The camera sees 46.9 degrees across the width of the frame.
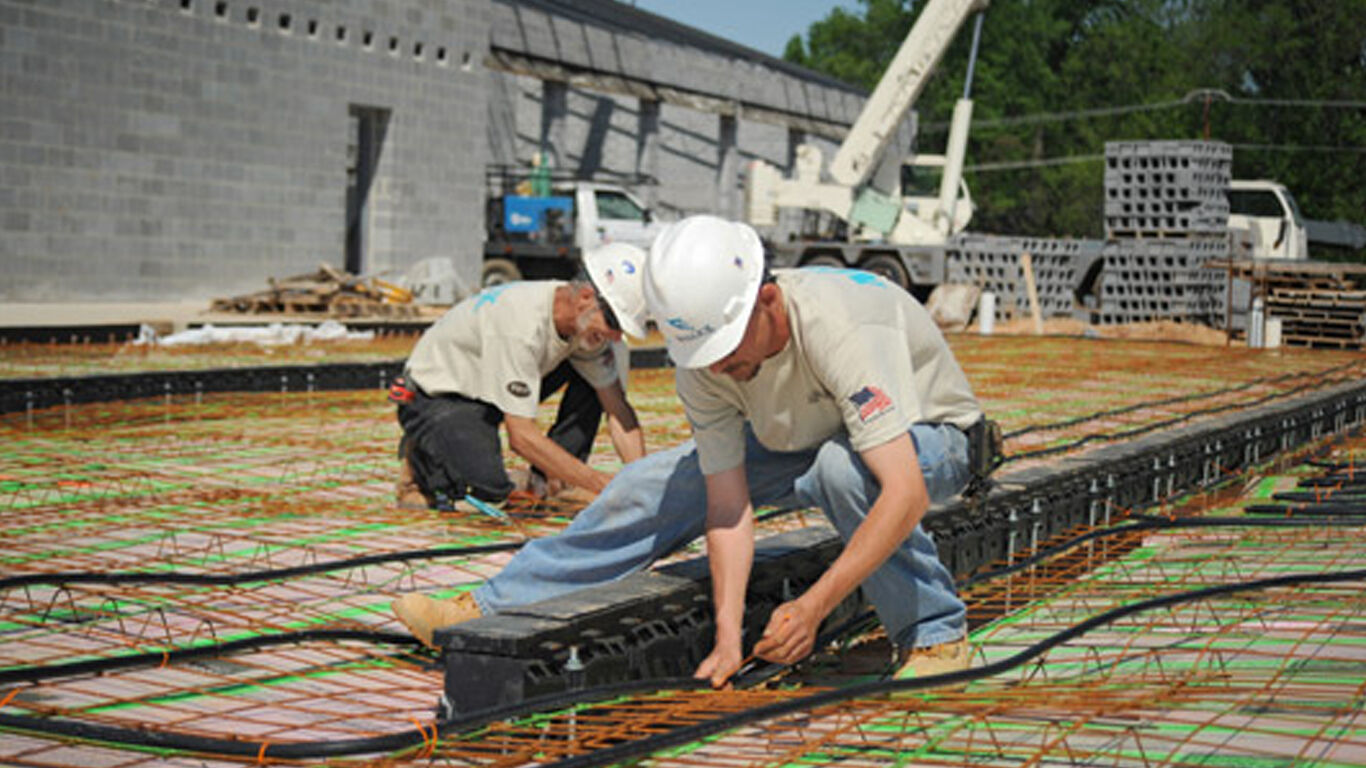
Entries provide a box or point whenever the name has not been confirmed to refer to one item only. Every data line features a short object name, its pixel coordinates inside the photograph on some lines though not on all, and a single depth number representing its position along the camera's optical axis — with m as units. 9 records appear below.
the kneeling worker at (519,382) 5.23
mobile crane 22.33
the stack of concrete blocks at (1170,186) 20.48
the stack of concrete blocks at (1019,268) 22.03
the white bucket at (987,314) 20.09
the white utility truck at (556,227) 22.39
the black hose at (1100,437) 6.78
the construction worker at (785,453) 3.19
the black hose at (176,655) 3.51
